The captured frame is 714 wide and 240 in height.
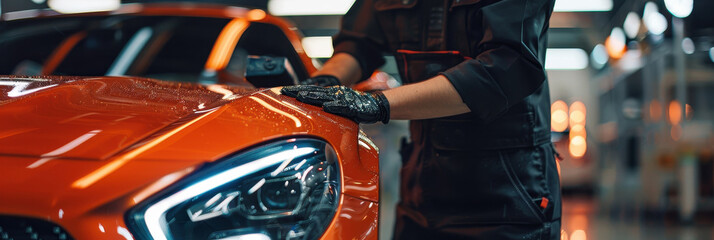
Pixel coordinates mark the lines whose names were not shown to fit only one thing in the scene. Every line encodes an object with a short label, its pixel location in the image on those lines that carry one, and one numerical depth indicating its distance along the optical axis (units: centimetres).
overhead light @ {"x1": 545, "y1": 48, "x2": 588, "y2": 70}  1648
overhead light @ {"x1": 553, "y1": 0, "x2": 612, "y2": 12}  992
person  142
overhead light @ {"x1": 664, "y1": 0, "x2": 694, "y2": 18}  682
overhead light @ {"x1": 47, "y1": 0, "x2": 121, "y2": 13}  965
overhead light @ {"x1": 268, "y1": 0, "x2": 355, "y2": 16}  989
